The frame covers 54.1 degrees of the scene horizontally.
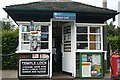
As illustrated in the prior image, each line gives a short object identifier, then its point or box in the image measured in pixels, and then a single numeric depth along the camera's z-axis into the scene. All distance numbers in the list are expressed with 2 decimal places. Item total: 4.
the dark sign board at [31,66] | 5.42
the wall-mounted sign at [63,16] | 5.31
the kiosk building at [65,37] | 5.42
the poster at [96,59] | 5.68
